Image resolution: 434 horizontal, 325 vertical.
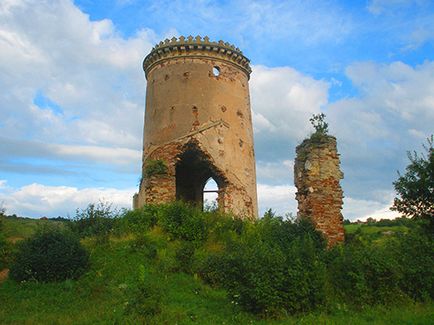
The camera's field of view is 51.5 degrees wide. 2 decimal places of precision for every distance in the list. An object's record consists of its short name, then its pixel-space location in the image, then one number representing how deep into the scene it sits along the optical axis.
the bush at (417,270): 9.61
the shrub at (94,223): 15.67
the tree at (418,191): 12.23
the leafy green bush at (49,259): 11.43
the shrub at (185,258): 11.93
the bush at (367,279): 9.14
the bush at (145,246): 13.02
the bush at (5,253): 12.99
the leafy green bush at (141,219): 15.67
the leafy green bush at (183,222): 14.98
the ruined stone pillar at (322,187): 13.73
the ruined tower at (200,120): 18.62
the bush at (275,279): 8.31
